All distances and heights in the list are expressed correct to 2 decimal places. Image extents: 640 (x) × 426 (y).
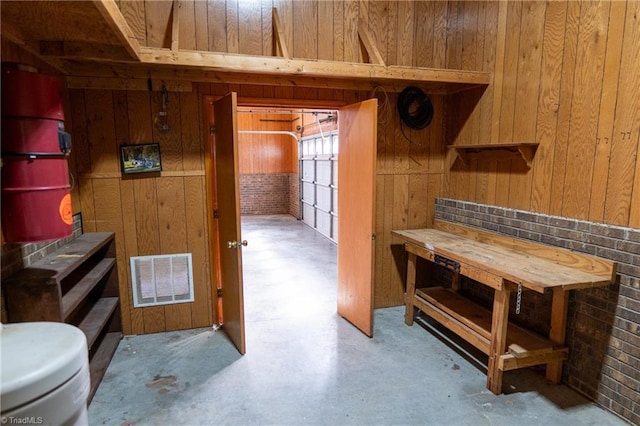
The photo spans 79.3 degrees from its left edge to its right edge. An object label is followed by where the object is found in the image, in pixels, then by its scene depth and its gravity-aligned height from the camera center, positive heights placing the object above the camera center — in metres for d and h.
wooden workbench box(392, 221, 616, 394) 2.36 -0.80
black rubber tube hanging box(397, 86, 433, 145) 3.77 +0.49
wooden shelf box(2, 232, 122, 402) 2.00 -0.82
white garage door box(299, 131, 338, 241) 7.51 -0.52
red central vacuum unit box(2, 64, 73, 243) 1.75 +0.01
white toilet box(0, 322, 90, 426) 1.22 -0.71
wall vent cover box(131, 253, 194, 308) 3.39 -1.06
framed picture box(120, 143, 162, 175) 3.21 +0.01
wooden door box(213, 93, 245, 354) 2.90 -0.45
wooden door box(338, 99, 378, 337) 3.25 -0.48
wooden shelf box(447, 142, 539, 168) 2.96 +0.06
